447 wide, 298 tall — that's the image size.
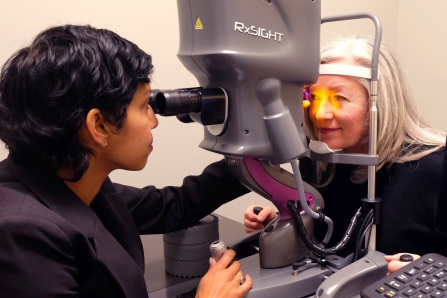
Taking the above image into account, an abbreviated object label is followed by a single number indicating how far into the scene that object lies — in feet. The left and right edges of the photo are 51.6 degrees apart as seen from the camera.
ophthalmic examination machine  2.75
